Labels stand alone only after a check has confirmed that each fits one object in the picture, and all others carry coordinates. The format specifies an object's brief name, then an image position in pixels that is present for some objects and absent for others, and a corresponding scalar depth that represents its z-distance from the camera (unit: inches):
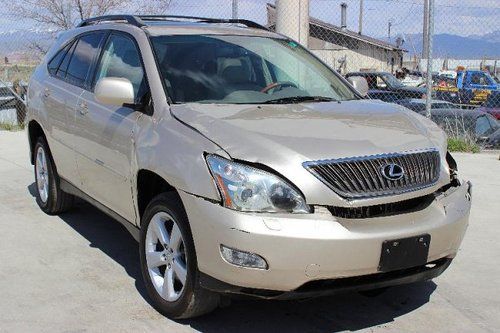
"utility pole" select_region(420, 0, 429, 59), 796.9
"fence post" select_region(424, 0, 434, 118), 347.7
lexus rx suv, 123.3
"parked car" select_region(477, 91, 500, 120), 671.8
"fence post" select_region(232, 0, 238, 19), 391.9
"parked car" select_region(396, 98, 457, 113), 496.5
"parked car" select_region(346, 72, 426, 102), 718.5
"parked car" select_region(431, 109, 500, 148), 422.0
